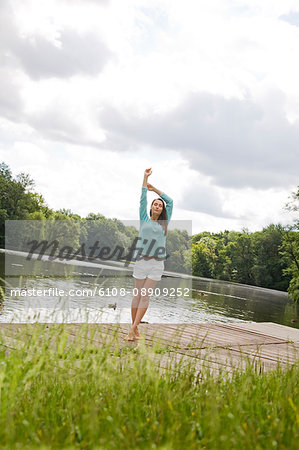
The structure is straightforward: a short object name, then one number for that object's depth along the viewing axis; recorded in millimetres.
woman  6113
